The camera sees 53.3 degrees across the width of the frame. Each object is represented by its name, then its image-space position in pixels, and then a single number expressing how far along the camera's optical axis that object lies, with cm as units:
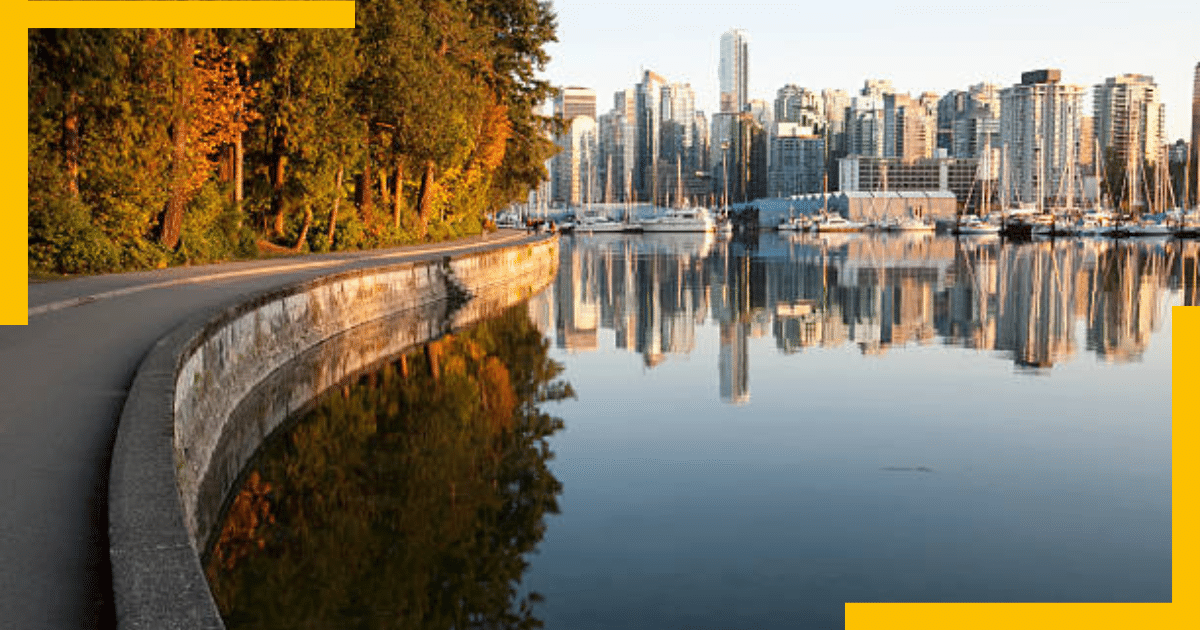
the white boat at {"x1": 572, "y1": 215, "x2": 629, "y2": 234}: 17700
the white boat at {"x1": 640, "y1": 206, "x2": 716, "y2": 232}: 16862
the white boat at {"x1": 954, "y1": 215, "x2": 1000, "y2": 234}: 16050
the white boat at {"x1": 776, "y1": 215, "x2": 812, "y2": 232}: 19100
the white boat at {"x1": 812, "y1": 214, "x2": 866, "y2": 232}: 18675
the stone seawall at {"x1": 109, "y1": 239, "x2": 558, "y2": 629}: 678
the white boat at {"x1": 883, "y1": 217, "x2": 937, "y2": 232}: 18900
